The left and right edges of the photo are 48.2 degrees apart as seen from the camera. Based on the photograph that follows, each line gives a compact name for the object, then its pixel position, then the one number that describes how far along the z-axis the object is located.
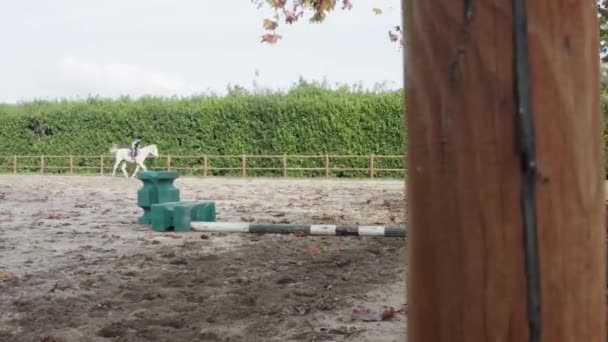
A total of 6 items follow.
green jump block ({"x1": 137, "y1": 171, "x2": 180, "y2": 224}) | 8.59
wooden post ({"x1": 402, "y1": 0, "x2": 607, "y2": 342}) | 0.78
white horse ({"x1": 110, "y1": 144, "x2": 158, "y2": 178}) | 21.52
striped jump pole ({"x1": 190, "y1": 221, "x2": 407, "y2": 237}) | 6.71
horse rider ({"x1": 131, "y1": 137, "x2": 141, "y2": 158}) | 21.61
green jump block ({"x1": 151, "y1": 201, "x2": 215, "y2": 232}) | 7.72
